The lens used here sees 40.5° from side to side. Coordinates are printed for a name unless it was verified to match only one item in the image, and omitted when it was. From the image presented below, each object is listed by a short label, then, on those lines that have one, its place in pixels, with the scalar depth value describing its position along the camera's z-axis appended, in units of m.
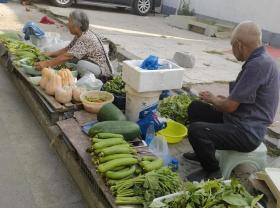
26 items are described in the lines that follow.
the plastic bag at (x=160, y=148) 4.23
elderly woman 5.67
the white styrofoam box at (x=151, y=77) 4.35
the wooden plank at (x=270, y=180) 3.13
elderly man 3.64
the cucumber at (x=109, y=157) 3.54
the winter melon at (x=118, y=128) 4.05
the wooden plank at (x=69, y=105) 4.93
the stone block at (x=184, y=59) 8.19
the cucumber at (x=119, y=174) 3.36
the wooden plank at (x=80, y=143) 3.35
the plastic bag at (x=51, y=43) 7.01
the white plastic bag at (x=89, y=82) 5.42
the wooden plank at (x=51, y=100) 4.88
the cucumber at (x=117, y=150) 3.57
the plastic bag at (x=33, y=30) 7.68
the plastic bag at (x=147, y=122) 4.52
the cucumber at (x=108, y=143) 3.68
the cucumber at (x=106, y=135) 3.88
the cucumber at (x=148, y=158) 3.67
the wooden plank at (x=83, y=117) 4.67
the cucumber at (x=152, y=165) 3.47
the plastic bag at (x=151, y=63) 4.52
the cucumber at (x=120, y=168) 3.45
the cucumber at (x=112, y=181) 3.30
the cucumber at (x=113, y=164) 3.42
